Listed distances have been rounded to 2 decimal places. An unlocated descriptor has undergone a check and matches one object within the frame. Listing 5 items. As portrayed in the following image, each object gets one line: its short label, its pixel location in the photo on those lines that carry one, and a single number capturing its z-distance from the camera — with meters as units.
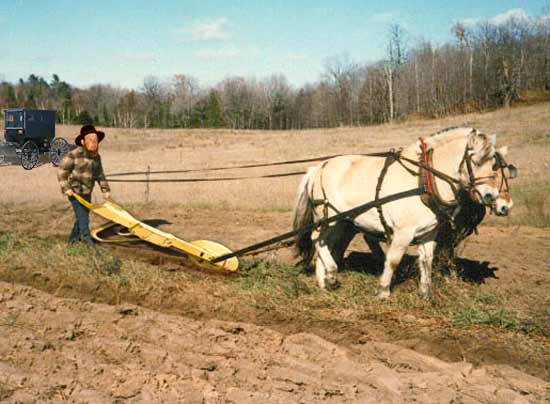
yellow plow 7.33
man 8.16
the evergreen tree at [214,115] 75.62
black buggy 23.06
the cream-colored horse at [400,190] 6.01
